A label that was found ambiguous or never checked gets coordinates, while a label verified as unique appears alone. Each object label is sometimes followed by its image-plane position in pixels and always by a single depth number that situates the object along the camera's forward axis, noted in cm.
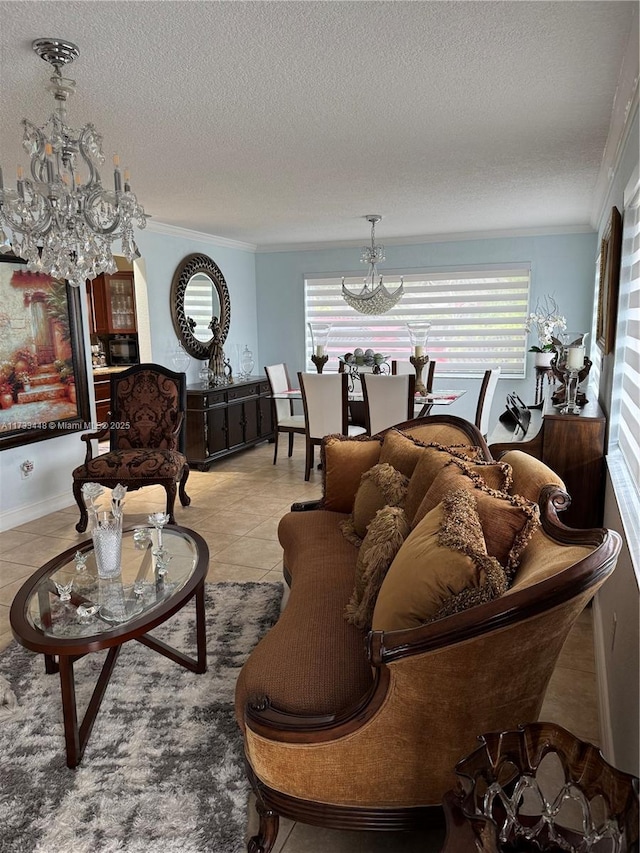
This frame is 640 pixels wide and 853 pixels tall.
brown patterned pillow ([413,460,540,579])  155
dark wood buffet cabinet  576
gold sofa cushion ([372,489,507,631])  138
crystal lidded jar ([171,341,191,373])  597
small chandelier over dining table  573
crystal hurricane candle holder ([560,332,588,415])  310
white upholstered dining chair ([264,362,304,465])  592
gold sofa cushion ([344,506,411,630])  184
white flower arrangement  573
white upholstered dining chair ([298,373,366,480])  518
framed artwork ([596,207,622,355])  296
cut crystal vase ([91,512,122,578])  227
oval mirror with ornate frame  612
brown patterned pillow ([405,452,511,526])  193
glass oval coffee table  189
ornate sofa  124
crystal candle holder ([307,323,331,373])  590
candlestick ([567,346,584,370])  311
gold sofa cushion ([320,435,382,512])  286
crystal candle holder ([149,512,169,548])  252
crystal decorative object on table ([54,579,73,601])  219
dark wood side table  291
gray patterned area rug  167
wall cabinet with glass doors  758
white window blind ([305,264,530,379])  663
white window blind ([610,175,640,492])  234
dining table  519
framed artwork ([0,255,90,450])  419
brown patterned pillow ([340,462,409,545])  235
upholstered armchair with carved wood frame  458
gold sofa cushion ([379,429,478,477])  237
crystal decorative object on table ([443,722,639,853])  101
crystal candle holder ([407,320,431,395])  556
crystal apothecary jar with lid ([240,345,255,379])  689
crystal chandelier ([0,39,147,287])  241
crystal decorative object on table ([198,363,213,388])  616
